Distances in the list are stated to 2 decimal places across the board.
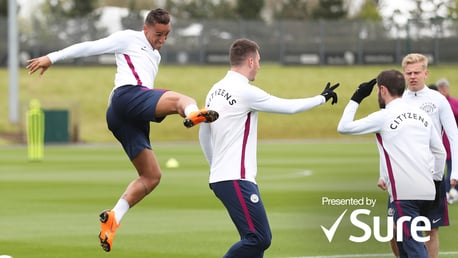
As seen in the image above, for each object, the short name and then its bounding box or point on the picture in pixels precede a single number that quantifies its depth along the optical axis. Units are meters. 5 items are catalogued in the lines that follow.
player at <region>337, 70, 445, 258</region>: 17.83
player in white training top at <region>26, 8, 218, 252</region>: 21.16
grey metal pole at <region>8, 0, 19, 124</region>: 89.69
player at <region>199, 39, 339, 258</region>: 17.75
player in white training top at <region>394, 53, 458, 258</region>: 19.98
